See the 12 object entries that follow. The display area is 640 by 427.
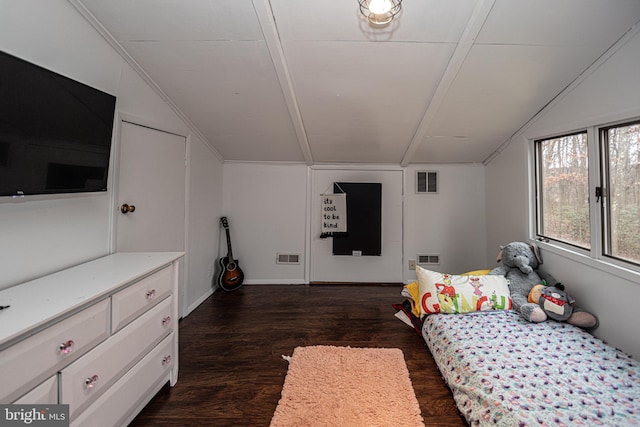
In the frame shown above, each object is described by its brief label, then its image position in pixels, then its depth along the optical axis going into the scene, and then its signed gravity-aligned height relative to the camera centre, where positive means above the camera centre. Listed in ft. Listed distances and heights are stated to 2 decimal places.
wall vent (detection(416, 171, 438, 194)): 11.30 +1.85
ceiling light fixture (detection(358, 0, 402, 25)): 4.50 +3.93
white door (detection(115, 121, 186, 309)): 6.22 +0.77
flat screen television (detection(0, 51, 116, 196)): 3.46 +1.36
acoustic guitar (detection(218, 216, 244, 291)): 10.39 -2.10
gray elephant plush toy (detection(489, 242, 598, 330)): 6.11 -1.43
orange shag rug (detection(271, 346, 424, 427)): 4.42 -3.30
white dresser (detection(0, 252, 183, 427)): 2.72 -1.57
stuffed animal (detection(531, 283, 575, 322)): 5.98 -1.82
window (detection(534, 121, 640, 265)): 5.38 +0.87
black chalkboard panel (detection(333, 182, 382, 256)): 11.03 +0.05
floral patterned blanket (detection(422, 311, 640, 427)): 3.66 -2.54
